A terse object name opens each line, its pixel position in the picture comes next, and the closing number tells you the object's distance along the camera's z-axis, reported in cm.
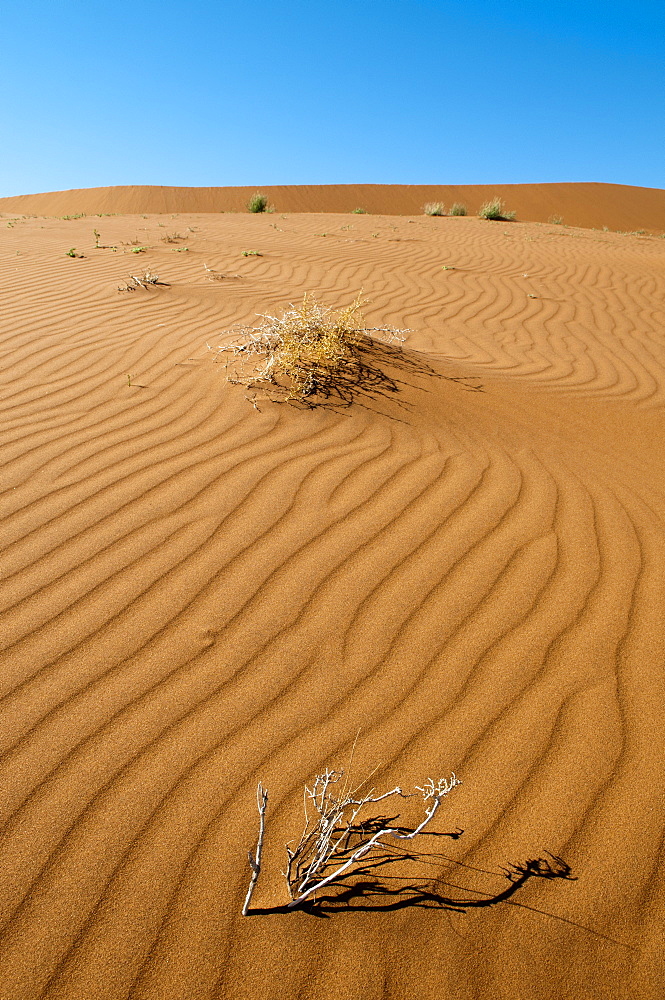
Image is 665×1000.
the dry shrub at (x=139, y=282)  584
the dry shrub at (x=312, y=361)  351
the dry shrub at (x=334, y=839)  123
